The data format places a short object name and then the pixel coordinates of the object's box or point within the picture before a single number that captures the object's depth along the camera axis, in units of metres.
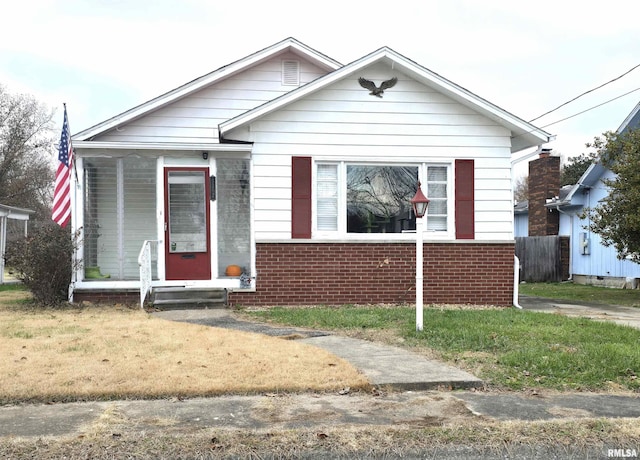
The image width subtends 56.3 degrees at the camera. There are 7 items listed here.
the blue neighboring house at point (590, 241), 19.78
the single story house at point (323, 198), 11.64
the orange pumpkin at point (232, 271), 12.30
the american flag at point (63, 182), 11.30
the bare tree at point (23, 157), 40.09
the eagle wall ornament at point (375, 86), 11.86
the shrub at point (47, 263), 11.23
